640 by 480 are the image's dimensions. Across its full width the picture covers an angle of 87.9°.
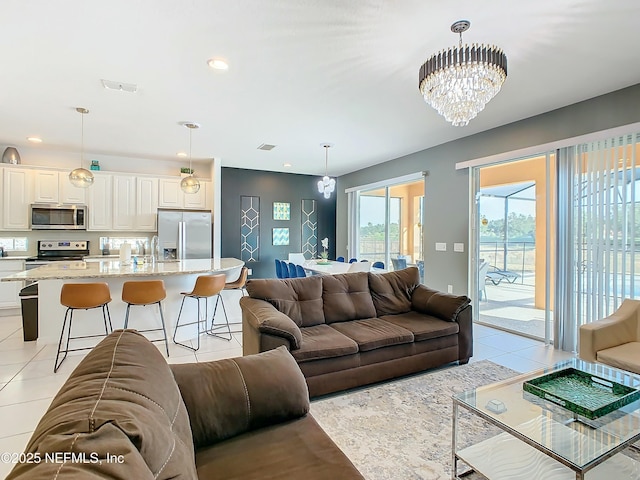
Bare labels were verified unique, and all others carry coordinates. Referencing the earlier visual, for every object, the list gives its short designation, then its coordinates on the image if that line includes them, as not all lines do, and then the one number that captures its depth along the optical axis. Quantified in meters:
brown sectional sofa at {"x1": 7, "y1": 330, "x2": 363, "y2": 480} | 0.65
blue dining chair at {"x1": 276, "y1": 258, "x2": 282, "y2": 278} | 6.53
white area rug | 1.91
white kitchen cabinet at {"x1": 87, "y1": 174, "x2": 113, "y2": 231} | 6.04
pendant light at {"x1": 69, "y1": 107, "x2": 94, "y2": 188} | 4.41
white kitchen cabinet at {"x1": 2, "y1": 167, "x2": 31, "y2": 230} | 5.50
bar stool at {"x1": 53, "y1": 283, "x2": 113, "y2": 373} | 3.21
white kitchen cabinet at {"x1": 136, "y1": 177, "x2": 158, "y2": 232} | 6.38
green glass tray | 1.62
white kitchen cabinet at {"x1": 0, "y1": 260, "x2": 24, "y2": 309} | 5.26
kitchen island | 3.56
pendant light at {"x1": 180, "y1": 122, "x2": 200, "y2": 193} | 5.12
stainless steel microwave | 5.67
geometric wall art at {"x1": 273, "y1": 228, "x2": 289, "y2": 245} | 8.11
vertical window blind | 3.39
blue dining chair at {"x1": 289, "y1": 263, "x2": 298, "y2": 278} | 5.73
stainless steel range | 5.77
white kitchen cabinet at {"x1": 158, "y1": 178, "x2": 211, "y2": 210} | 6.57
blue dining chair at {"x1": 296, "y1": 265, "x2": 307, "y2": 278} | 5.46
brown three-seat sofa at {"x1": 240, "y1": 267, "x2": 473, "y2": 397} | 2.58
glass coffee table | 1.47
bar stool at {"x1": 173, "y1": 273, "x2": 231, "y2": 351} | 3.75
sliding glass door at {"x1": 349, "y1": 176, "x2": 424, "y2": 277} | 6.48
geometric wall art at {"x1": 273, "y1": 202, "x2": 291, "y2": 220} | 8.09
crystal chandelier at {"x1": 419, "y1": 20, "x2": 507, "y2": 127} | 2.26
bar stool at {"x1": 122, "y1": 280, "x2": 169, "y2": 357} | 3.42
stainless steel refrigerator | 6.33
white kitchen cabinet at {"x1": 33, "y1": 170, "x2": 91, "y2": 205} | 5.72
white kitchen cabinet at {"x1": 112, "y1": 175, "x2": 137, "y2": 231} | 6.21
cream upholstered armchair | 2.51
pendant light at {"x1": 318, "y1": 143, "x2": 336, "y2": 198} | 6.09
